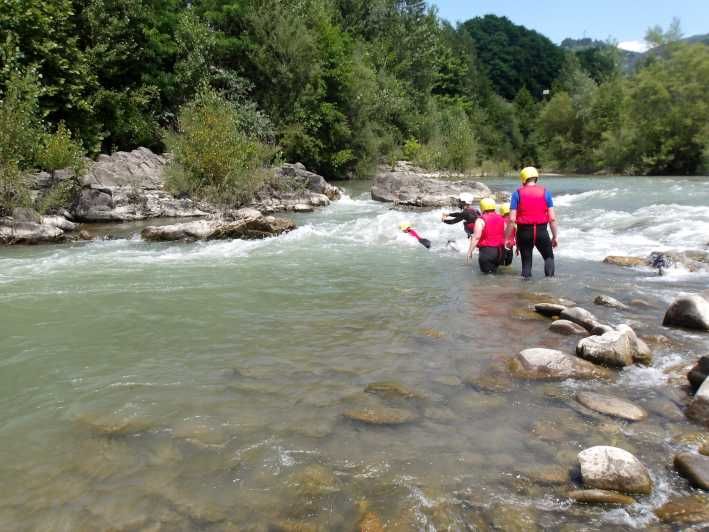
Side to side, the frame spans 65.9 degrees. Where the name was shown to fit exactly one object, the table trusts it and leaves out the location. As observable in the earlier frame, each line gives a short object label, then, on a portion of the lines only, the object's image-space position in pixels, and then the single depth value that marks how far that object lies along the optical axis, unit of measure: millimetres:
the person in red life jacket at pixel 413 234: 13604
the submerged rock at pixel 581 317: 6467
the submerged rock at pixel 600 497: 3326
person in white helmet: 12289
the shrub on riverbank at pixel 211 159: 19672
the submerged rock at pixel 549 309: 7113
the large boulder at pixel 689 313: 6441
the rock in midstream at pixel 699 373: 4764
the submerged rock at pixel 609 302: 7616
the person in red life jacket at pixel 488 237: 10227
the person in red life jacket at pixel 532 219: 9289
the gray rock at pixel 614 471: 3422
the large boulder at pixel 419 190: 24797
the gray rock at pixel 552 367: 5168
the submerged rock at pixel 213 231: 15305
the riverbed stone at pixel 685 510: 3131
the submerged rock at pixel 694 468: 3439
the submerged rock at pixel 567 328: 6402
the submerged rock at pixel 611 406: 4379
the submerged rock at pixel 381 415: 4404
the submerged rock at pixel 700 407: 4270
